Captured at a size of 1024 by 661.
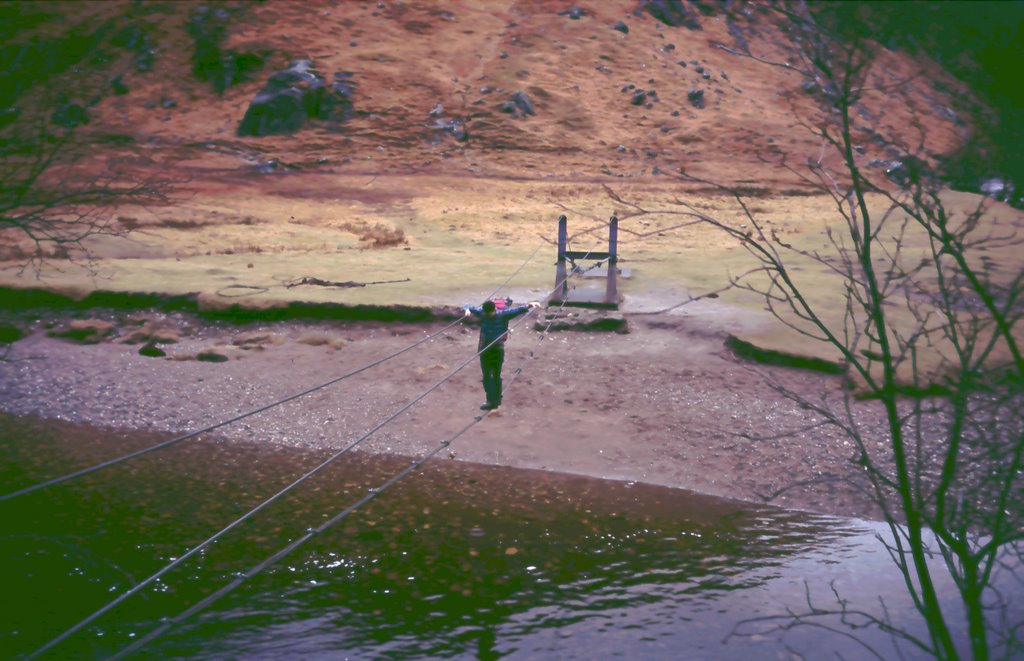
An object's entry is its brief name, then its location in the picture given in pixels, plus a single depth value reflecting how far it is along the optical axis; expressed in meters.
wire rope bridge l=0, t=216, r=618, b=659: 13.45
